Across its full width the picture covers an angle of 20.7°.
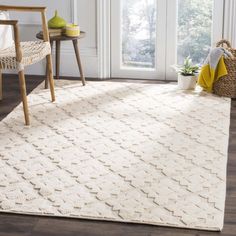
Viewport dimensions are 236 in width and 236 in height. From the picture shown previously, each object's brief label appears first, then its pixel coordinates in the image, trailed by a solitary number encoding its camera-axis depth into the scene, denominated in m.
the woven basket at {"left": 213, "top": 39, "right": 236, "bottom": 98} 4.47
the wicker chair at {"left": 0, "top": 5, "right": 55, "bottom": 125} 3.93
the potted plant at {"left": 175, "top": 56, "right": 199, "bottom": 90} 4.62
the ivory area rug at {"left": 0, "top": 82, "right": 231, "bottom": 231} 2.93
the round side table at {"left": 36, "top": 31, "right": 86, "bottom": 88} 4.59
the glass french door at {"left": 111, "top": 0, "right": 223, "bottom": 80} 4.82
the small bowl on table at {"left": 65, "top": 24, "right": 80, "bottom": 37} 4.59
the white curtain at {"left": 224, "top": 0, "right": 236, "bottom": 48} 4.71
